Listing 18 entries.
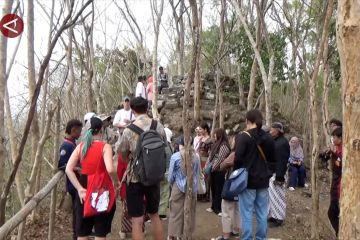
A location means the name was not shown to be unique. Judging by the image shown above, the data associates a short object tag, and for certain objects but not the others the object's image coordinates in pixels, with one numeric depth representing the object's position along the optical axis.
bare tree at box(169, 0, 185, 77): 13.94
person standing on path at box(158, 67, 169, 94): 17.03
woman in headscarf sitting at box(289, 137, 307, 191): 10.53
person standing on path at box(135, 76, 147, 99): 12.72
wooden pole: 3.05
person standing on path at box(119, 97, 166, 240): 4.48
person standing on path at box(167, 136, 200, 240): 5.68
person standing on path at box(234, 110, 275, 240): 5.20
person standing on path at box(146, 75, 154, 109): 13.81
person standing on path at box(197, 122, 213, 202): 7.50
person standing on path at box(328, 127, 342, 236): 5.27
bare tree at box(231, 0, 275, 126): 9.80
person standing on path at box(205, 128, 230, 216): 6.59
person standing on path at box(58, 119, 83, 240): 4.81
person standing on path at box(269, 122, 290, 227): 6.97
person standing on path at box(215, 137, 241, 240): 5.89
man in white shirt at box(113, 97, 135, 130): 9.16
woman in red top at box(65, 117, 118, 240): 4.04
